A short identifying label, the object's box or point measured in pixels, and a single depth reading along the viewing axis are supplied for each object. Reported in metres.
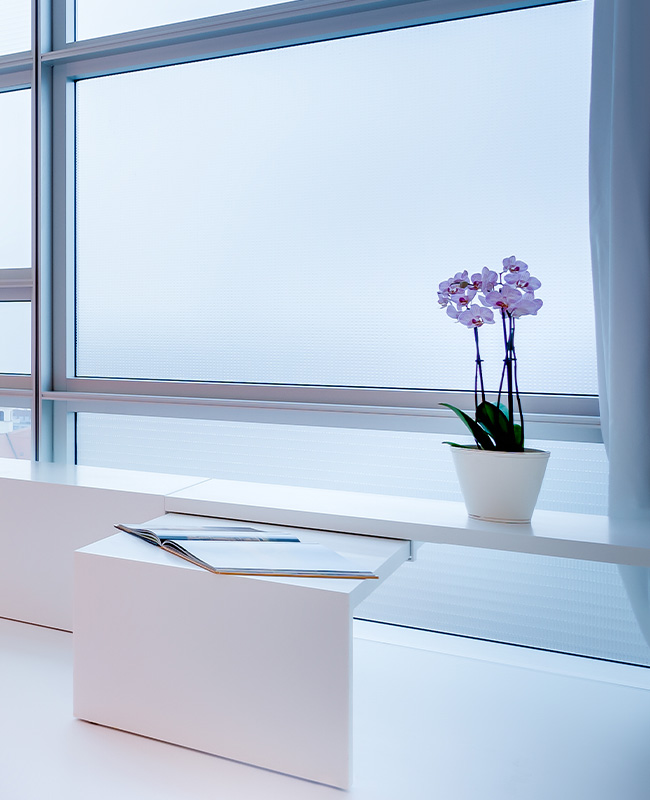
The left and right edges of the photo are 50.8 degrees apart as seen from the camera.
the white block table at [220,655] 1.05
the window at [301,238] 1.58
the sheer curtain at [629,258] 1.35
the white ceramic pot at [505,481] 1.32
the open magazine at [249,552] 1.11
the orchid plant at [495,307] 1.33
